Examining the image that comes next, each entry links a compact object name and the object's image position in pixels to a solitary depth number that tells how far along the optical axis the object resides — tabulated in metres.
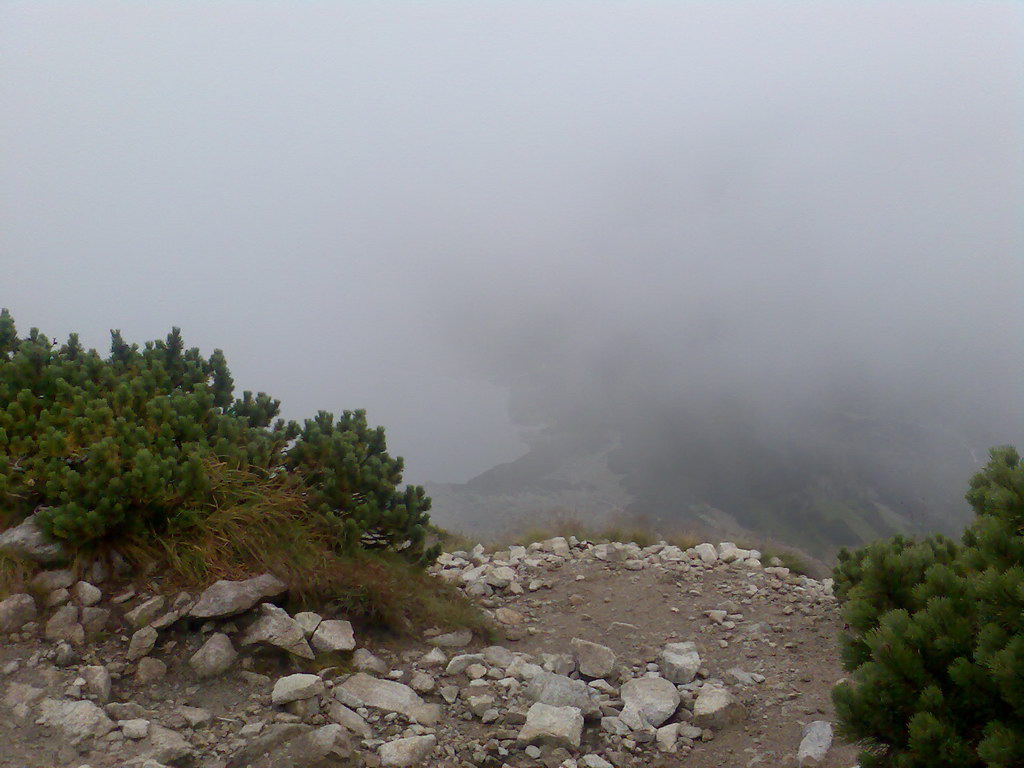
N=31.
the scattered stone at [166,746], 4.49
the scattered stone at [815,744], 5.30
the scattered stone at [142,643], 5.43
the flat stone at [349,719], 5.07
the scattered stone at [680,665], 6.73
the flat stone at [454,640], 6.88
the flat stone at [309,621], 6.10
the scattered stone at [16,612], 5.41
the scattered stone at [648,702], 5.80
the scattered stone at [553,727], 5.27
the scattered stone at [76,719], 4.61
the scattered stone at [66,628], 5.44
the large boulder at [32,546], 5.89
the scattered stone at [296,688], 5.21
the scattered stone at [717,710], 5.97
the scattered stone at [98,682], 5.00
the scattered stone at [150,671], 5.29
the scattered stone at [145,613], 5.64
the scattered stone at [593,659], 6.60
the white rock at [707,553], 11.40
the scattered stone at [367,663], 6.03
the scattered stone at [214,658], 5.48
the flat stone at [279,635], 5.77
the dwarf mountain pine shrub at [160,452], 6.13
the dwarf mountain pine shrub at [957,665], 3.60
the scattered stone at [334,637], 6.03
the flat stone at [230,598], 5.78
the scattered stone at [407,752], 4.81
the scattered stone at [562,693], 5.75
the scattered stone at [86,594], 5.71
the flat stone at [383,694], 5.47
